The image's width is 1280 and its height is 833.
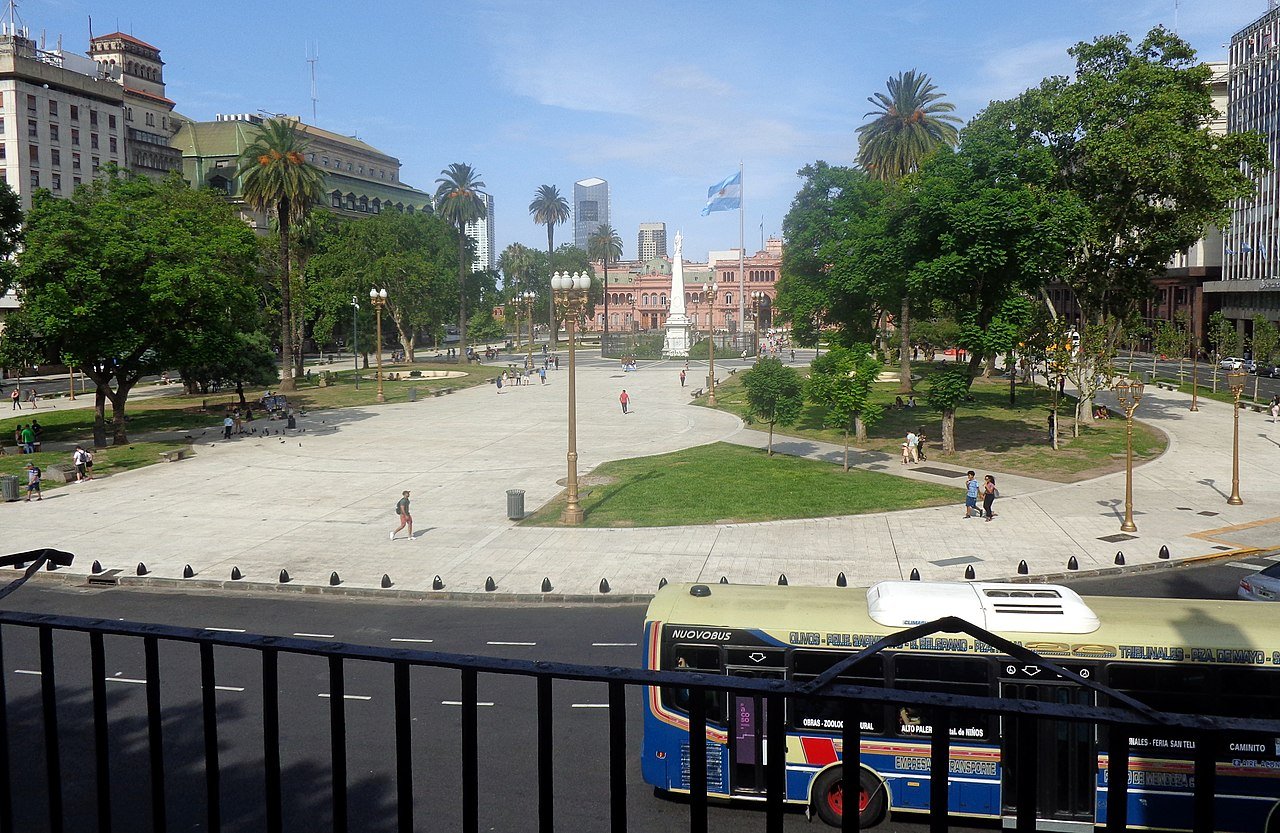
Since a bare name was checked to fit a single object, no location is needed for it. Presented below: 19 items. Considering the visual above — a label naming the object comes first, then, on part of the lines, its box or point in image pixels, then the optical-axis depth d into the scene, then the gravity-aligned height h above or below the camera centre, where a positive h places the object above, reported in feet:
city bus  35.63 -13.17
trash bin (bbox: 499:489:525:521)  99.30 -15.44
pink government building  550.77 +31.62
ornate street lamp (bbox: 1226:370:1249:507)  101.21 -12.14
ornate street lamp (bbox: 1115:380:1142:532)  90.48 -7.35
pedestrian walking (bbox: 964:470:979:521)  96.68 -15.11
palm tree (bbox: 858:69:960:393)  234.79 +52.56
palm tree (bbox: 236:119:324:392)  226.79 +41.06
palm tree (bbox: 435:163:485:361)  372.38 +58.78
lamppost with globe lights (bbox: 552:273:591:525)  96.17 -9.50
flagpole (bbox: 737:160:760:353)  347.15 +23.76
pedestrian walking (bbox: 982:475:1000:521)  94.68 -14.57
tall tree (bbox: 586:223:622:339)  528.63 +57.85
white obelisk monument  390.01 +10.62
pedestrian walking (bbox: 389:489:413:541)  90.38 -14.57
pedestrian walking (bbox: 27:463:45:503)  112.16 -13.89
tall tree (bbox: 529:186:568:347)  487.61 +71.89
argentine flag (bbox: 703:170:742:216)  346.54 +53.52
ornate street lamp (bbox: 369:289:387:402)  213.87 +12.08
